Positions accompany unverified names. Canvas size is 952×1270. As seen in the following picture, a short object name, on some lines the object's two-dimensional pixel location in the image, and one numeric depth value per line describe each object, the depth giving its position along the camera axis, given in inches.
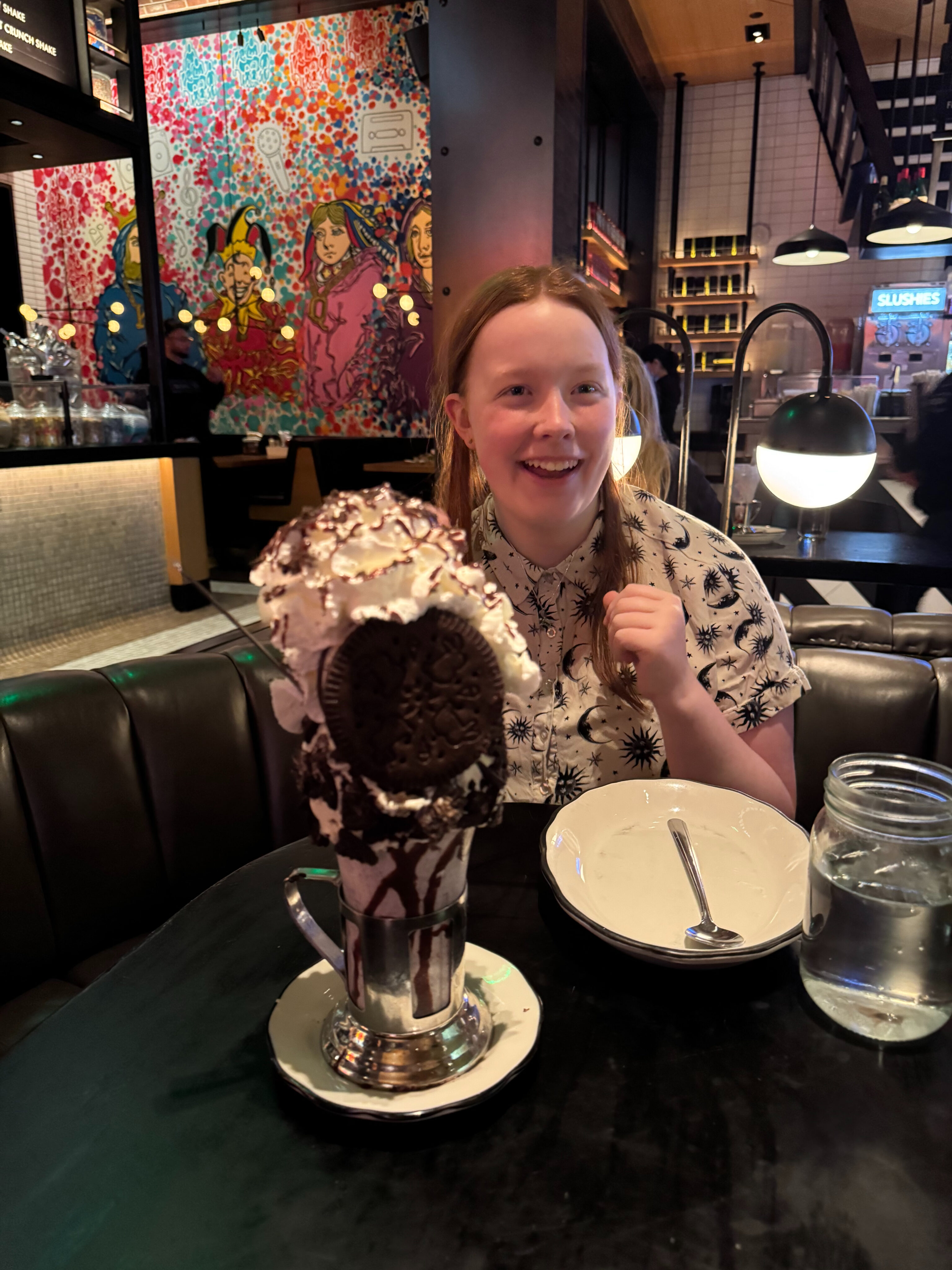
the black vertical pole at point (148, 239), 136.3
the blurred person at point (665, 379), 209.2
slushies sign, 279.7
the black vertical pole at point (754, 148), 284.5
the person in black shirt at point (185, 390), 259.8
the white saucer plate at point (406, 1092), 24.3
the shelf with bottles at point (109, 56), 129.7
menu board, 112.7
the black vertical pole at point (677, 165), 293.9
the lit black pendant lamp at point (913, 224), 195.5
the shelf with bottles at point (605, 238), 226.1
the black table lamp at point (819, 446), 78.3
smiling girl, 48.1
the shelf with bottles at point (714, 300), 296.0
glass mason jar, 27.5
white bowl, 32.5
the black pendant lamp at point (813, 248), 228.1
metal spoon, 32.1
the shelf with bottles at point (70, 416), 116.8
